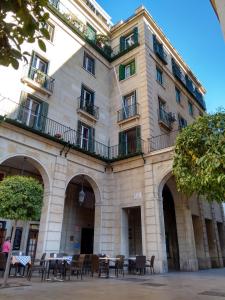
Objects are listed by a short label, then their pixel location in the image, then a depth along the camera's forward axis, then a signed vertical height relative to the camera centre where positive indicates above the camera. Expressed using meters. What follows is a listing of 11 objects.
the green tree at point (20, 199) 8.14 +1.77
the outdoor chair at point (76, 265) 10.21 -0.31
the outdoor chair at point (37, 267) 9.27 -0.36
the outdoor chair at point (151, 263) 12.24 -0.22
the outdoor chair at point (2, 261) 9.53 -0.17
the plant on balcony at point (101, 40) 21.08 +17.24
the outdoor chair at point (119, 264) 11.32 -0.27
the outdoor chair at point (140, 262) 11.77 -0.18
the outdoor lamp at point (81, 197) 13.22 +2.96
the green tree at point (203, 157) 7.04 +2.96
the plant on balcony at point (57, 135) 13.74 +6.23
